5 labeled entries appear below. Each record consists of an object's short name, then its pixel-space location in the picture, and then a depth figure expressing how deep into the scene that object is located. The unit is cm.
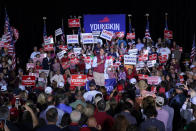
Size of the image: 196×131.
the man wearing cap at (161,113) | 591
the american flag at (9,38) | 1543
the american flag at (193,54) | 1686
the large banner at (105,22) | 1739
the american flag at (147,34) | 1759
